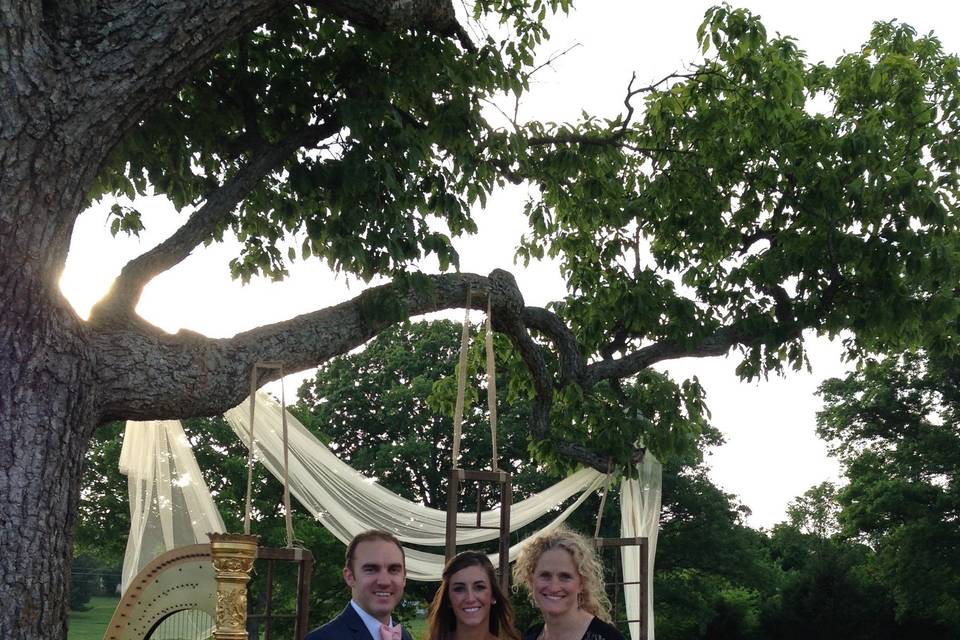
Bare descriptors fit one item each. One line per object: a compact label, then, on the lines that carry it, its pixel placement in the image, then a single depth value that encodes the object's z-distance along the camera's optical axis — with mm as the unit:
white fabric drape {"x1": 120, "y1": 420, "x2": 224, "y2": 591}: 6395
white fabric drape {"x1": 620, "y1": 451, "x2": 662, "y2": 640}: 9422
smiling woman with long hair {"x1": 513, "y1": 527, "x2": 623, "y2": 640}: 3598
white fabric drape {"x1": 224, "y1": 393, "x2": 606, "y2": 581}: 7285
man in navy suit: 3412
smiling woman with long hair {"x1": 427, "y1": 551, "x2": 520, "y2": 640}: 3537
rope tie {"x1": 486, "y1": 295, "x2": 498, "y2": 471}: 7154
